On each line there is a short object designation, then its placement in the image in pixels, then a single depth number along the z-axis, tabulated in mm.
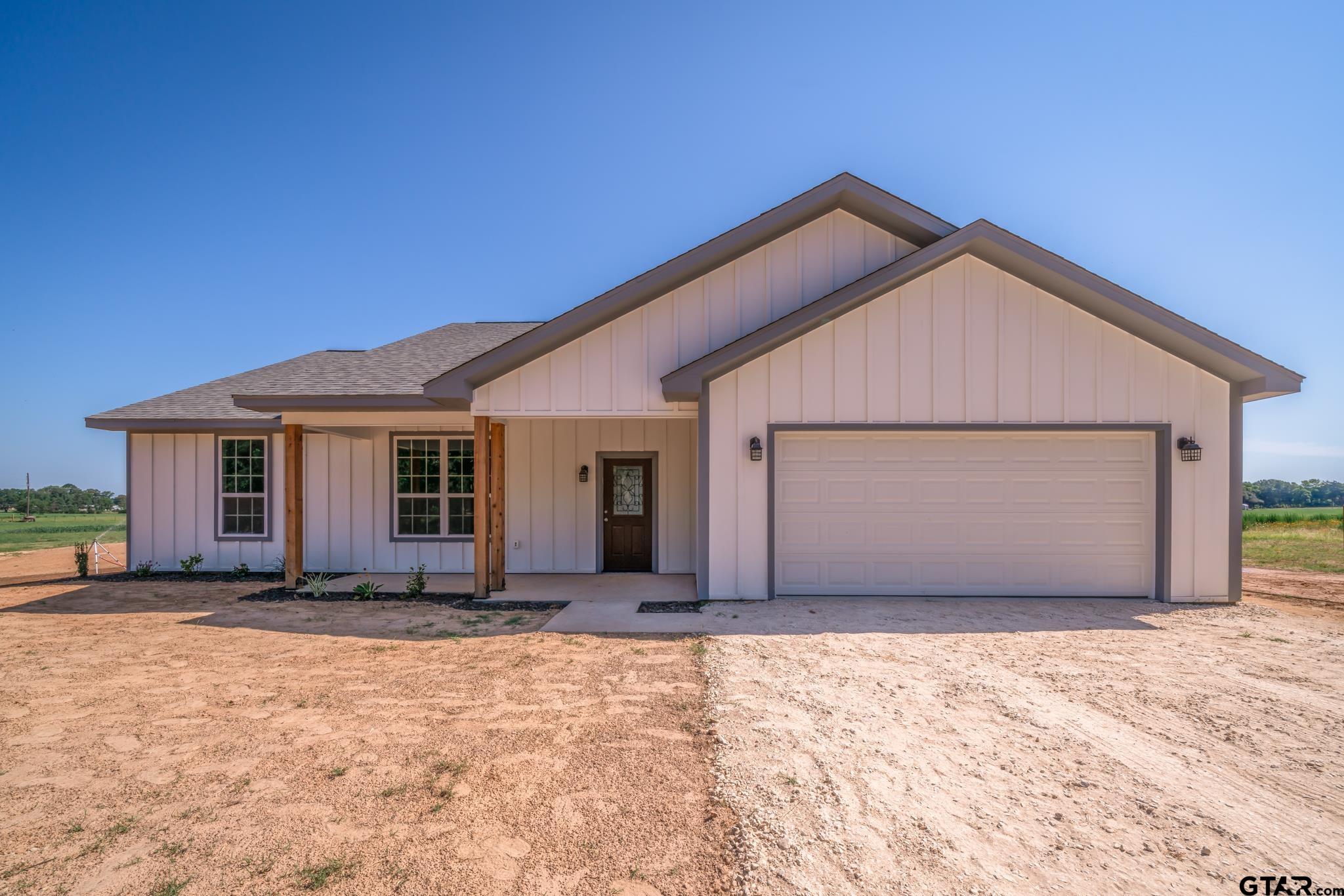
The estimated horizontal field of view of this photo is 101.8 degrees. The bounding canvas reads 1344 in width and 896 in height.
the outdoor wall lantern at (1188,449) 7379
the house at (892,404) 7426
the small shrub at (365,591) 8191
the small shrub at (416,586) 8281
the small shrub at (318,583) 8367
